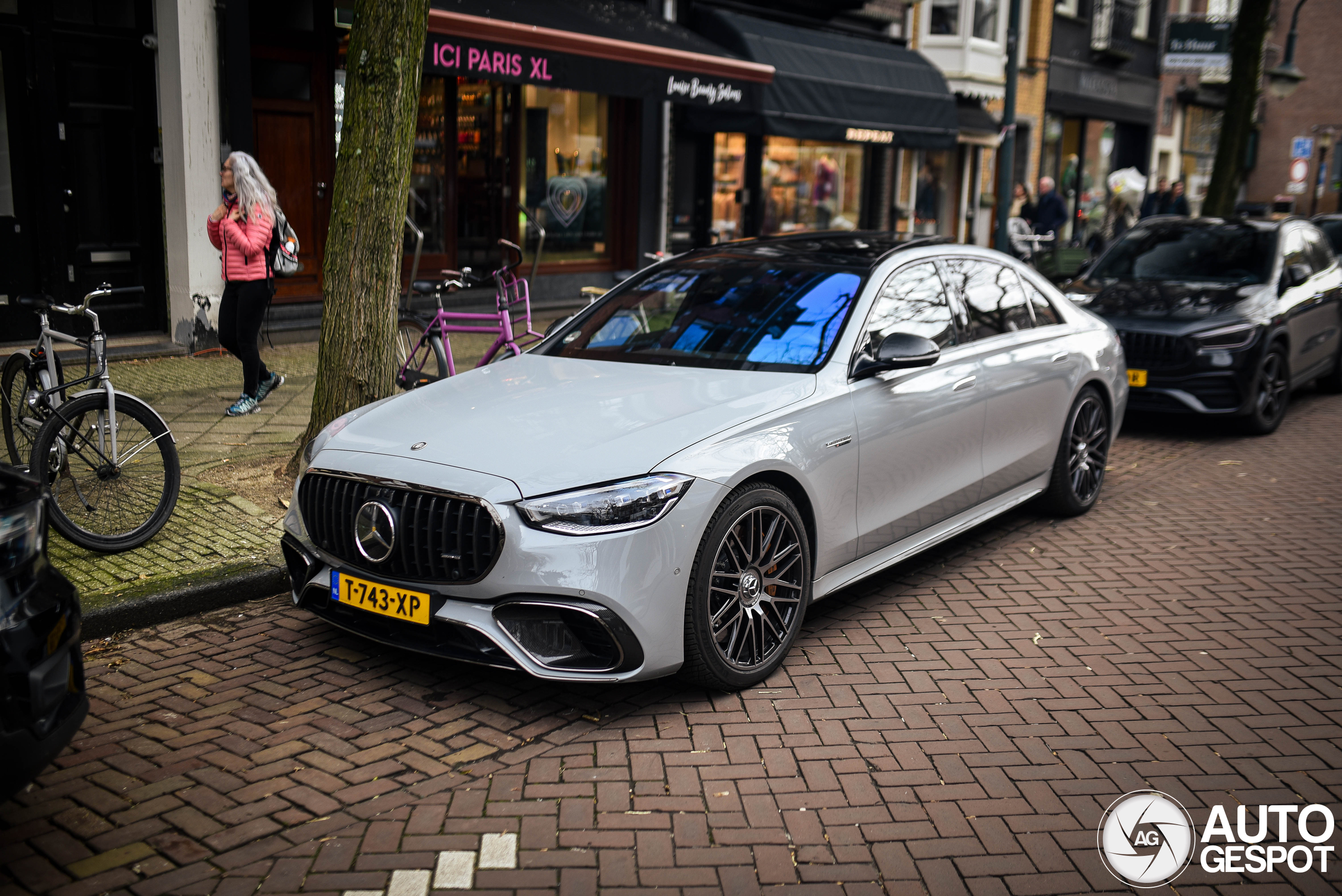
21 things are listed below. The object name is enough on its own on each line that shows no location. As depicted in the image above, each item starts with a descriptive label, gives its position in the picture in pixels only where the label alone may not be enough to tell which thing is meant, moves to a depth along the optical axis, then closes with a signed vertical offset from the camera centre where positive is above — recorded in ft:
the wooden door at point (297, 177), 36.96 +0.80
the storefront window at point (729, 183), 57.57 +1.60
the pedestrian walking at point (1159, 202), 74.69 +1.66
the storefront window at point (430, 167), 42.70 +1.44
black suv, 29.50 -2.14
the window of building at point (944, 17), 72.02 +12.66
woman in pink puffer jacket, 26.16 -1.26
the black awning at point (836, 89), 50.19 +6.08
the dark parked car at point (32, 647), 8.73 -3.56
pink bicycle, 27.55 -2.95
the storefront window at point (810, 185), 61.57 +1.77
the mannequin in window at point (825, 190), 64.95 +1.53
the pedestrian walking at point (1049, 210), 66.18 +0.79
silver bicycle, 16.69 -3.68
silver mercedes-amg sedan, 12.37 -3.01
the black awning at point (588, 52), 35.50 +5.38
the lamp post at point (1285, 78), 64.13 +8.56
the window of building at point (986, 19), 73.61 +12.94
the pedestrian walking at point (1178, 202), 71.41 +1.63
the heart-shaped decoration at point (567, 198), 49.01 +0.50
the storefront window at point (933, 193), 73.05 +1.79
